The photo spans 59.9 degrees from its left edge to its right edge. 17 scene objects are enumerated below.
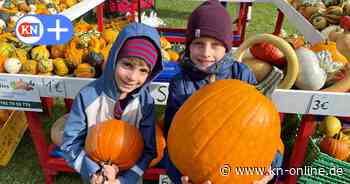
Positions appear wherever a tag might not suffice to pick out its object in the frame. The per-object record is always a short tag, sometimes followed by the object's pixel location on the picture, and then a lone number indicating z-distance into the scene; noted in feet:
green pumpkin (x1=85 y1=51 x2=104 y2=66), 7.09
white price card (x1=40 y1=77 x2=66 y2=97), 6.44
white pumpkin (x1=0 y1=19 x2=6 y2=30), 10.13
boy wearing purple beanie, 4.76
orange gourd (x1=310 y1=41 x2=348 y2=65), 6.66
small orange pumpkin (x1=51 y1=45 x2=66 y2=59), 7.72
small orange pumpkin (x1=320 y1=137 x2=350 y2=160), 7.48
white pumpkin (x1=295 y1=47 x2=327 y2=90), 6.13
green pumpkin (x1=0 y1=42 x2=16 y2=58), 7.32
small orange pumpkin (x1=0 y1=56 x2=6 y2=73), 6.95
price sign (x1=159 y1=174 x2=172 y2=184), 7.25
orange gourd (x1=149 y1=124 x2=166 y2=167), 5.82
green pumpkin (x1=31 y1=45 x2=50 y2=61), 7.35
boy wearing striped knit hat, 4.79
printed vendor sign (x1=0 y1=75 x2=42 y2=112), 6.52
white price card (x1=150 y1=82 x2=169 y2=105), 6.31
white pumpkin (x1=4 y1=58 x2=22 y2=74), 6.82
